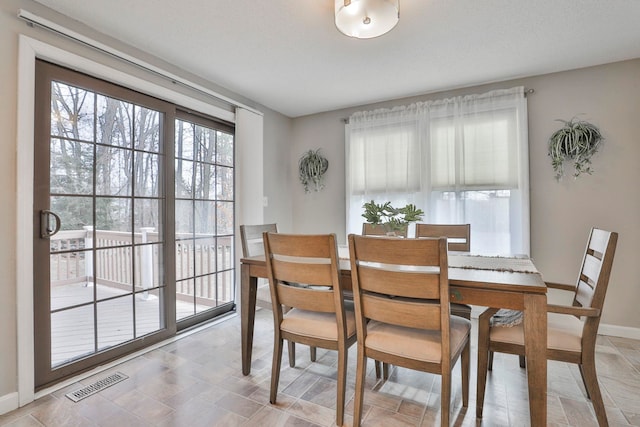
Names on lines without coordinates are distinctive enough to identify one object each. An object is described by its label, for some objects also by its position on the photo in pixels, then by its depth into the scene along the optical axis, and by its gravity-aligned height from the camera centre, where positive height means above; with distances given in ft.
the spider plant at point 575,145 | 9.00 +2.01
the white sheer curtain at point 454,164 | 10.02 +1.83
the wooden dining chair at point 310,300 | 5.18 -1.51
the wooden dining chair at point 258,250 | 7.39 -0.89
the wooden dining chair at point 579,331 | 4.79 -1.97
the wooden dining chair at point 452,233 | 8.78 -0.54
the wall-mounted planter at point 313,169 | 13.35 +2.04
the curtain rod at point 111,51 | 6.04 +3.92
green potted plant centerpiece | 6.91 -0.01
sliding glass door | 6.52 -0.12
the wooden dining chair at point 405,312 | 4.32 -1.47
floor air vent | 6.18 -3.56
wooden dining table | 4.39 -1.24
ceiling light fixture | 5.37 +3.60
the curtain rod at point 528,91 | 9.88 +3.92
